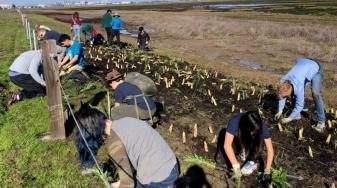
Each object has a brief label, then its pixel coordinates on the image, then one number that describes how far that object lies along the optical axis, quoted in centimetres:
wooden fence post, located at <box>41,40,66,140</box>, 593
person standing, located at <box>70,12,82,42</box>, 1841
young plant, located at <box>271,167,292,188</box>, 514
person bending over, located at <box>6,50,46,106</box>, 769
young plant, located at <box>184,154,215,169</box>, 585
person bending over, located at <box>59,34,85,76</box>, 995
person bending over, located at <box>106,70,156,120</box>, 606
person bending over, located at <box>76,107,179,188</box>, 351
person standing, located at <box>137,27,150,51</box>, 1731
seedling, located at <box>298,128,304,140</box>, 688
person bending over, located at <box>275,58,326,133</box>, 707
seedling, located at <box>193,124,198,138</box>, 703
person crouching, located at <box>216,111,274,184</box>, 457
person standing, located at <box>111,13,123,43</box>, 1784
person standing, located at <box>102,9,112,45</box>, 1839
